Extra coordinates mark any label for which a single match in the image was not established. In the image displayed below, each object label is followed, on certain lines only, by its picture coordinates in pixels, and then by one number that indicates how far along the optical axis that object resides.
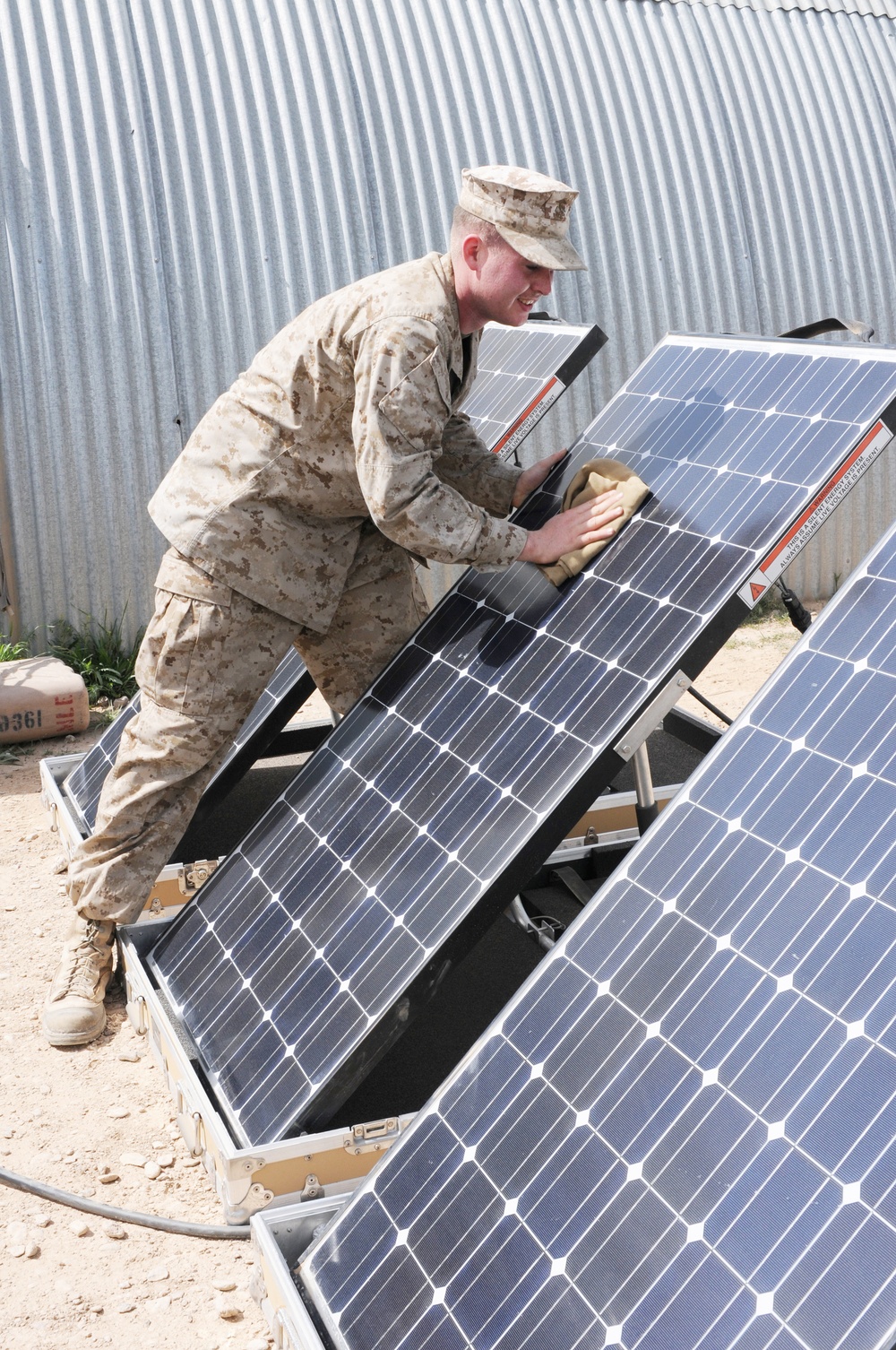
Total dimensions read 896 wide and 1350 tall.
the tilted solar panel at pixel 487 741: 3.60
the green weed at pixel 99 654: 8.90
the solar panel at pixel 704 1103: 2.31
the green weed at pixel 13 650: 8.68
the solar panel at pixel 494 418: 5.75
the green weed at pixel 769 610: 10.73
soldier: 3.97
